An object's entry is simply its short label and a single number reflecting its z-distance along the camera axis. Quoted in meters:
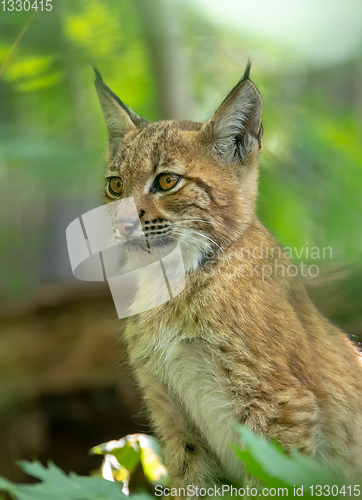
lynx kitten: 7.27
